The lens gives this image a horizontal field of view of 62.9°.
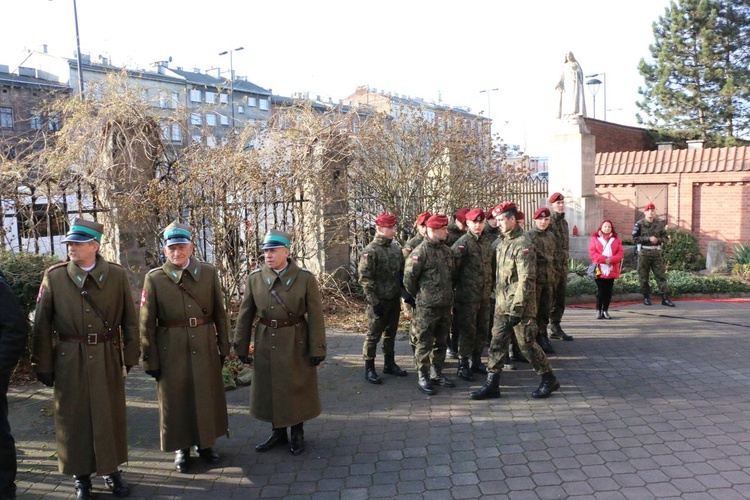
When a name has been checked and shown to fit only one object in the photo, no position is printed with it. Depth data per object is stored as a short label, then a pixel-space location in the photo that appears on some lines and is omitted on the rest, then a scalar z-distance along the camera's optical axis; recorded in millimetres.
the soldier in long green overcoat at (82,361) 4371
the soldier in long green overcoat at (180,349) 4785
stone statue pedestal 14789
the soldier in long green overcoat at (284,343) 5074
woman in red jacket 9516
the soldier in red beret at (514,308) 6129
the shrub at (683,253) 16453
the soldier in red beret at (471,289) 7027
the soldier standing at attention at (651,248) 11050
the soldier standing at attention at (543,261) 7551
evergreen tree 23969
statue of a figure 15391
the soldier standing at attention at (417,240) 7633
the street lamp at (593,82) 29091
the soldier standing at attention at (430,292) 6586
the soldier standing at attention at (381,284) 6895
